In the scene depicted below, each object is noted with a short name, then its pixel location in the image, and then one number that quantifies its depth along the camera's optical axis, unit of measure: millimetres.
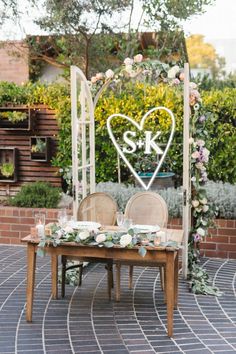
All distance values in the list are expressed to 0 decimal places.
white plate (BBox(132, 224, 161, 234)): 4412
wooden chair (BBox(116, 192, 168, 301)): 5309
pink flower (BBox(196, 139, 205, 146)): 5447
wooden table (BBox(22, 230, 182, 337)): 4117
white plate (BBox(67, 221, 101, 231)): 4562
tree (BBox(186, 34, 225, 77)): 24297
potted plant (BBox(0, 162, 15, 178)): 8555
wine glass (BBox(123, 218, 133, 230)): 4496
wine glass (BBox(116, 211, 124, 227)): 4605
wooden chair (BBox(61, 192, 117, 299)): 5504
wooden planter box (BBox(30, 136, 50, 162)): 8383
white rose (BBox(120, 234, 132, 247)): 4176
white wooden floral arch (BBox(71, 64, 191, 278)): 5426
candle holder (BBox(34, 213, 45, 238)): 4426
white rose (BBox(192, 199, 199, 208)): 5512
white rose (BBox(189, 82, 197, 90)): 5426
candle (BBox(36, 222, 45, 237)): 4422
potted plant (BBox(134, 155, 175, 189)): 7796
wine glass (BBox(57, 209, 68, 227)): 4672
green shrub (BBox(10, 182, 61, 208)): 7367
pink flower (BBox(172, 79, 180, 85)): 5395
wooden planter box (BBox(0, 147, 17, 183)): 8570
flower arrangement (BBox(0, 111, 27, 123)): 8414
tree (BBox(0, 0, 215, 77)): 8852
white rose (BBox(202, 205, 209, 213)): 5512
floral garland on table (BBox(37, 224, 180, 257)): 4195
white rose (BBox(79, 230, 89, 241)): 4293
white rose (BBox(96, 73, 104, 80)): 6004
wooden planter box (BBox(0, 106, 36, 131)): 8408
